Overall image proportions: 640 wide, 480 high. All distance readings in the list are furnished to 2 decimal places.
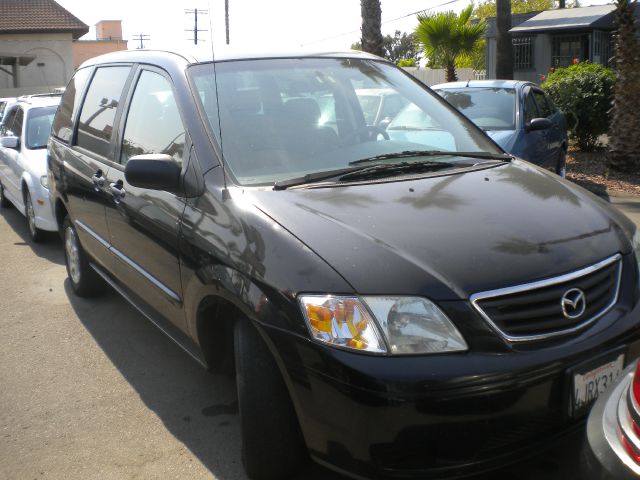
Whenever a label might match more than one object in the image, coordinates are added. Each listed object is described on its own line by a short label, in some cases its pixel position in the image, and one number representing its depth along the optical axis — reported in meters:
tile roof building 35.50
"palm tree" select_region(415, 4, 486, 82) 20.06
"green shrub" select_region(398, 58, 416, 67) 47.30
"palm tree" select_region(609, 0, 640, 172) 11.23
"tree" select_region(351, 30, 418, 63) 84.50
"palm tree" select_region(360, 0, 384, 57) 14.98
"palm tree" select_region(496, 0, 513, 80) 19.47
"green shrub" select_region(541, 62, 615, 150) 13.75
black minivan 2.60
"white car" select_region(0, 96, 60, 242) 7.80
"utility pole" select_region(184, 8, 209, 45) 35.09
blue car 8.67
